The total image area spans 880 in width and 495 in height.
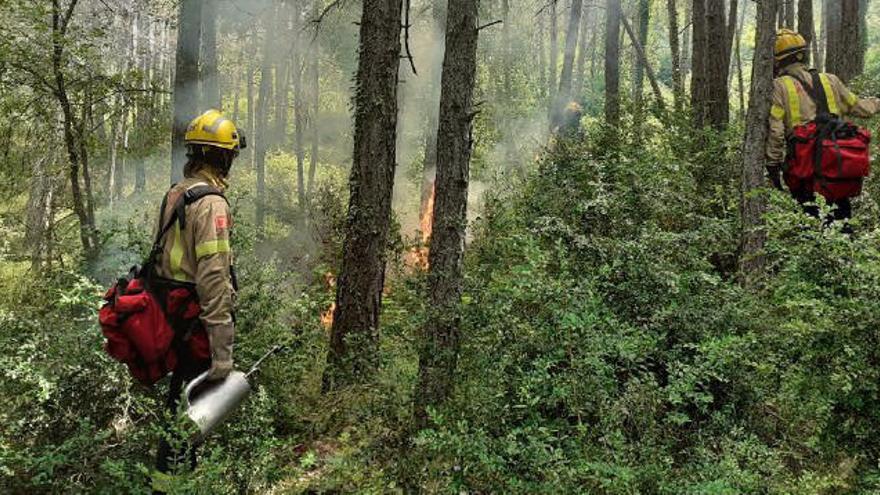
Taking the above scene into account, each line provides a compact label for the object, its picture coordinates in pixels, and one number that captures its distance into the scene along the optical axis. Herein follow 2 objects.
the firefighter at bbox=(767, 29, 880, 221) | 5.69
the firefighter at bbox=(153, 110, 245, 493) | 3.78
